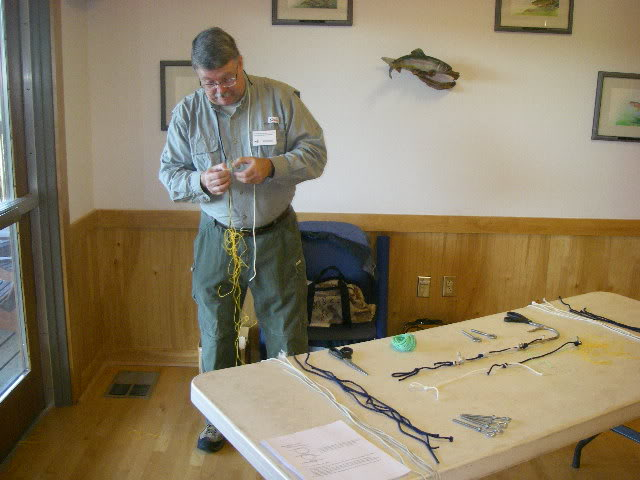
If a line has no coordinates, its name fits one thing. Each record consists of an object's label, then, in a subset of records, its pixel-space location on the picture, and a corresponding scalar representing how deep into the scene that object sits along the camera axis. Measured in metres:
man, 2.30
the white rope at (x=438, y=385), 1.62
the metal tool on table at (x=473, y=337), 1.93
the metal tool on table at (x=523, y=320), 2.02
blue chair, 3.01
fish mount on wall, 3.09
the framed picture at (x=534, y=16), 3.15
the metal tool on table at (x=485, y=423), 1.42
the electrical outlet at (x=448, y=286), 3.44
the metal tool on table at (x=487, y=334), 1.96
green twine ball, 1.83
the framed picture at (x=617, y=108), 3.25
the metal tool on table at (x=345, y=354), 1.72
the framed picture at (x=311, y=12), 3.10
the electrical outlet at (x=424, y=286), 3.43
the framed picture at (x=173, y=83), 3.15
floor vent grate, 3.10
